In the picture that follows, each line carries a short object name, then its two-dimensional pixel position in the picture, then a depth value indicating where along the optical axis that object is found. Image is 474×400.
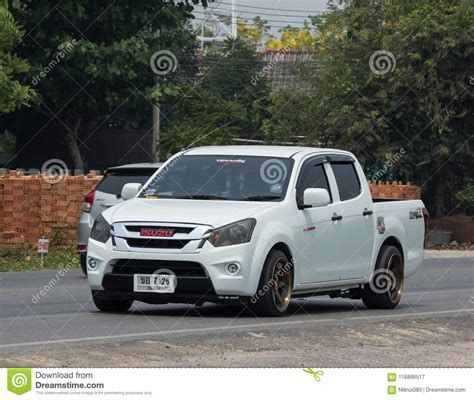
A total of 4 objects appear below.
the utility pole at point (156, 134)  47.25
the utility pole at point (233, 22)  94.64
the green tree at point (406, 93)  44.72
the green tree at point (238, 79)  67.81
